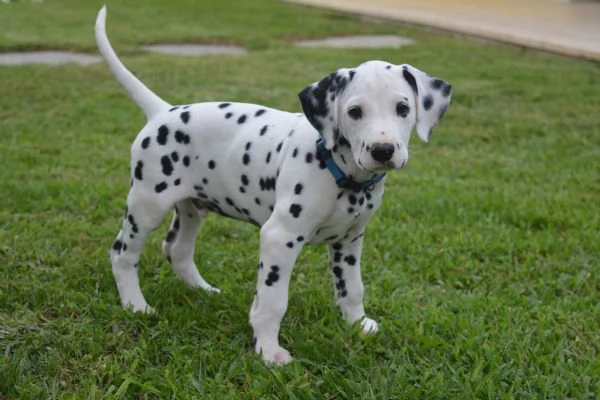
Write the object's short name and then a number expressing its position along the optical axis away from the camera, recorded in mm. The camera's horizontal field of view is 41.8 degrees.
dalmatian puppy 3035
